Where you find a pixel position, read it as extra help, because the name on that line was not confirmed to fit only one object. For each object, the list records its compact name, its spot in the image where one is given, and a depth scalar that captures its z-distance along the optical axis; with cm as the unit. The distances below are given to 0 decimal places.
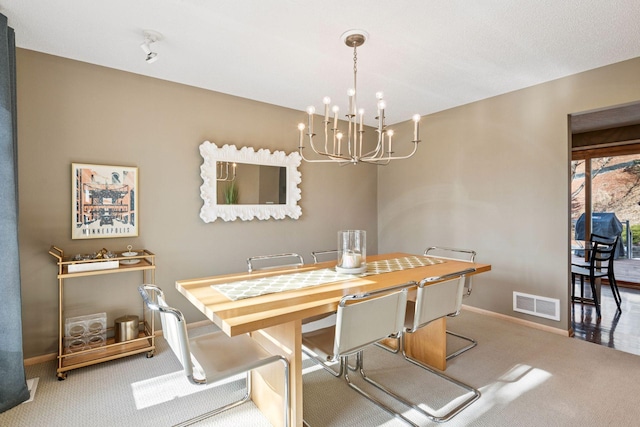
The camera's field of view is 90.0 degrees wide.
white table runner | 182
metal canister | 265
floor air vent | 315
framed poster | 262
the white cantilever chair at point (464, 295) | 266
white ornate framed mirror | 325
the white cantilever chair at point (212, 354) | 143
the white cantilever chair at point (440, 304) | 193
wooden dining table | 147
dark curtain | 191
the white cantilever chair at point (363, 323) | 158
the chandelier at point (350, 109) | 202
